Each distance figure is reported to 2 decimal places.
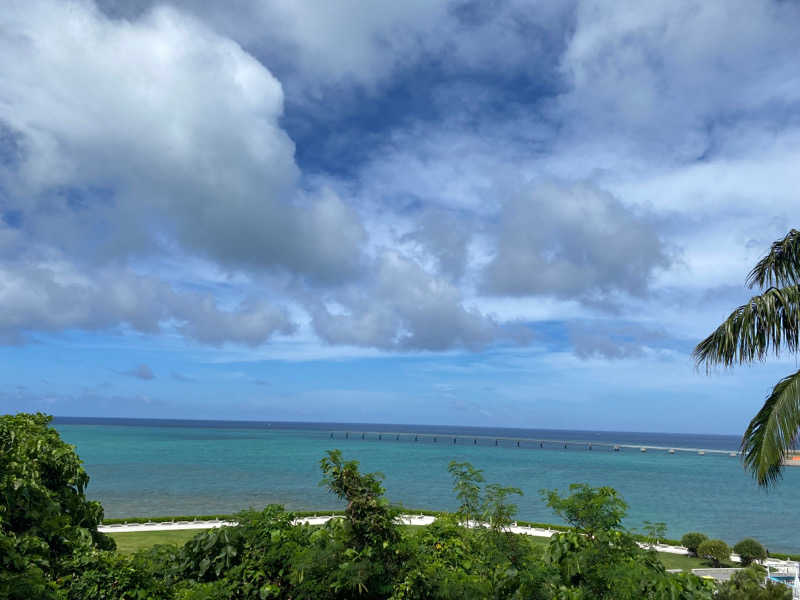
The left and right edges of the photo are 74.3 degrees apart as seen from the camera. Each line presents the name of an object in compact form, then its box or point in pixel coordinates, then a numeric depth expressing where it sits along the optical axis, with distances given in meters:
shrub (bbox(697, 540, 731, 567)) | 31.39
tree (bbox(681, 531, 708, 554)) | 33.53
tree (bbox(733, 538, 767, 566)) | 31.63
